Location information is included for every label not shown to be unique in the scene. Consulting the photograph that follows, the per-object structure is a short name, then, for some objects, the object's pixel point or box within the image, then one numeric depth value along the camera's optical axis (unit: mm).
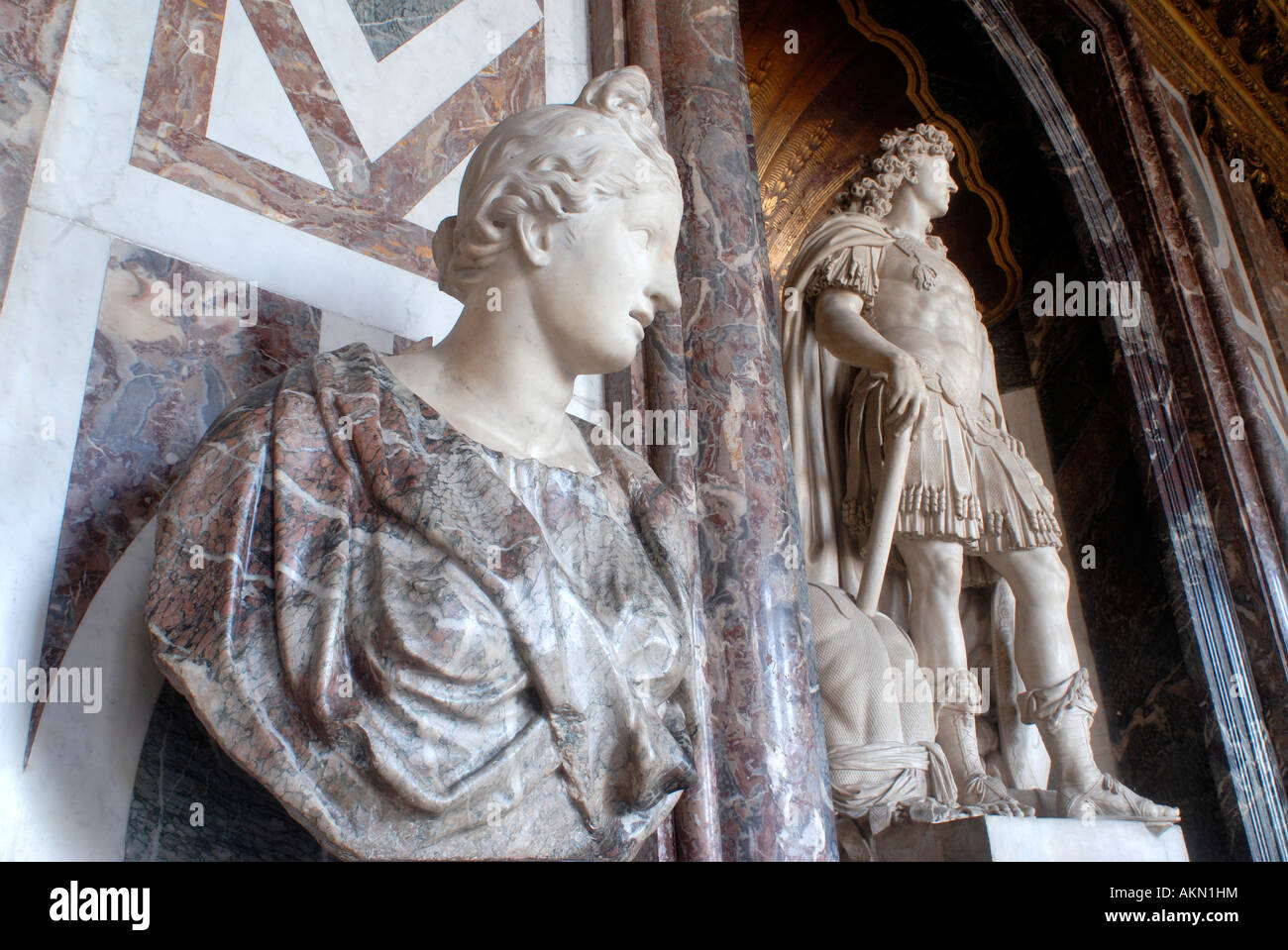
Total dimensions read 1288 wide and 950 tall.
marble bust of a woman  1389
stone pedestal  2828
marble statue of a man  3713
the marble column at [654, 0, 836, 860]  2396
